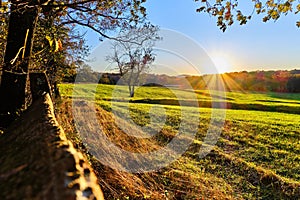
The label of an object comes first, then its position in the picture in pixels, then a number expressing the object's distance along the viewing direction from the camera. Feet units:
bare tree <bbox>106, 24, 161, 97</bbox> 58.68
